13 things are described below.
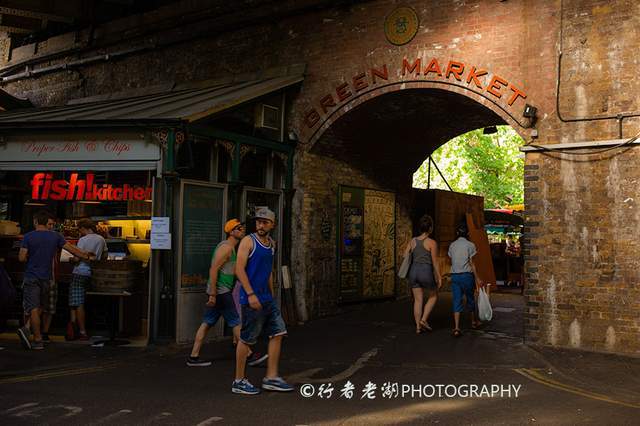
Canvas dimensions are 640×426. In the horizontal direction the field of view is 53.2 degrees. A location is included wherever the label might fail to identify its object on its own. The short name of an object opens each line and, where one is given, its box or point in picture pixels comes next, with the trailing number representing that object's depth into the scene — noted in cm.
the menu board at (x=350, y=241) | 1240
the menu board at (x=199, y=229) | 927
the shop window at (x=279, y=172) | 1137
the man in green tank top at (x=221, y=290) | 750
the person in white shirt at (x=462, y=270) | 994
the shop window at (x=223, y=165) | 1027
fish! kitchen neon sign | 1020
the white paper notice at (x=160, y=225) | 888
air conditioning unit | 1080
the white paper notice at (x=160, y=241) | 886
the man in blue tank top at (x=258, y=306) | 600
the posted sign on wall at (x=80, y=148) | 921
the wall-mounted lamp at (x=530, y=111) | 904
